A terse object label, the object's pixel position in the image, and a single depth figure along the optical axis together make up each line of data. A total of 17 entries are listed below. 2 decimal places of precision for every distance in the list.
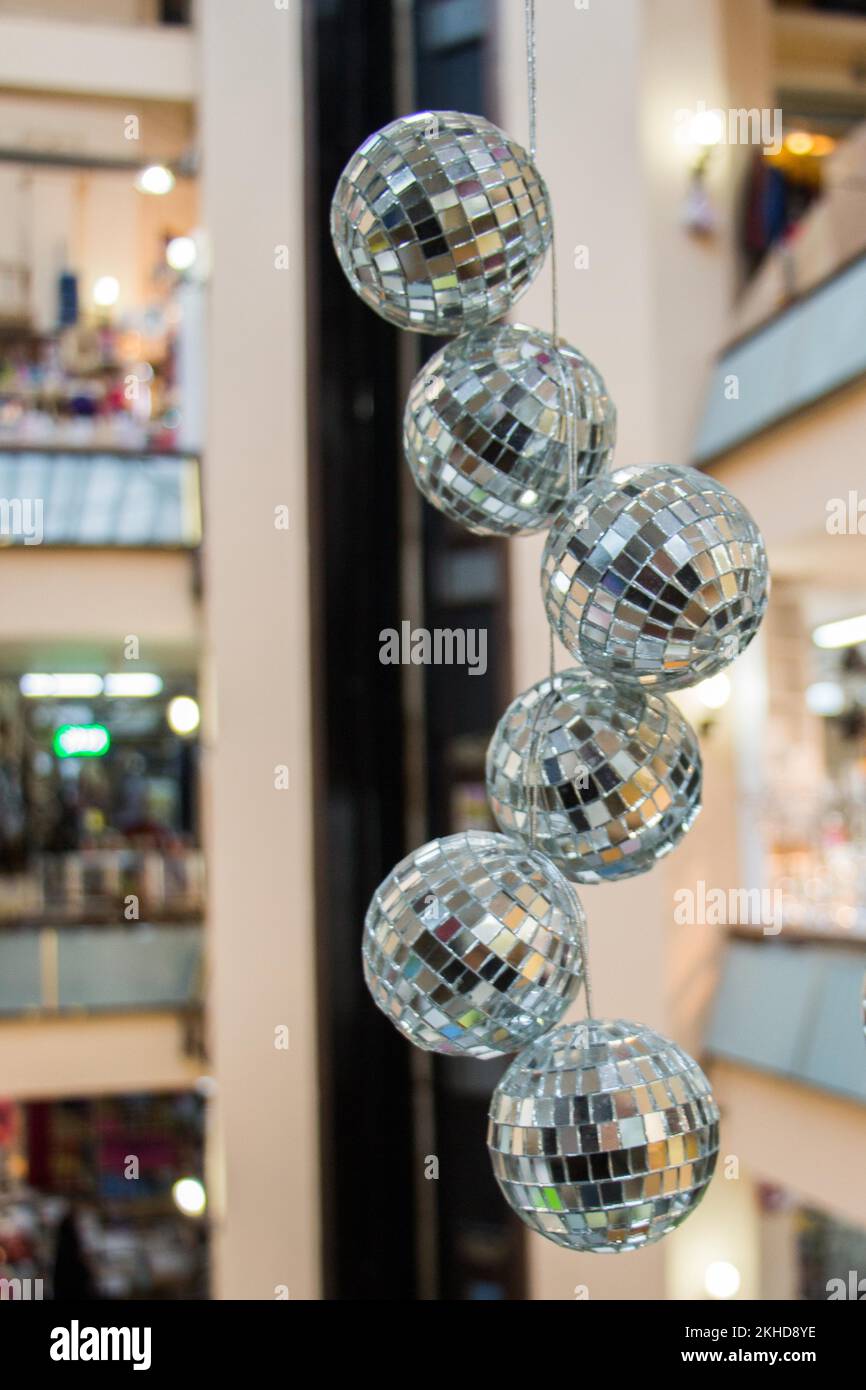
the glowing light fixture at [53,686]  6.44
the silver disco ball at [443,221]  0.72
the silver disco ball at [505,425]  0.76
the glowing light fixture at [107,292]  6.00
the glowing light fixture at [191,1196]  4.74
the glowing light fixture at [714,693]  4.17
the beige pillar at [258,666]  4.14
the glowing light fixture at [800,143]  4.96
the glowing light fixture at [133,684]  6.91
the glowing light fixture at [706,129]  4.25
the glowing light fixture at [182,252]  5.07
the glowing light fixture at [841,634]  5.49
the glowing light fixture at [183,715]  5.85
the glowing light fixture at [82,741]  6.23
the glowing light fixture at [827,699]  5.04
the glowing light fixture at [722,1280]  4.16
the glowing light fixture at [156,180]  5.36
